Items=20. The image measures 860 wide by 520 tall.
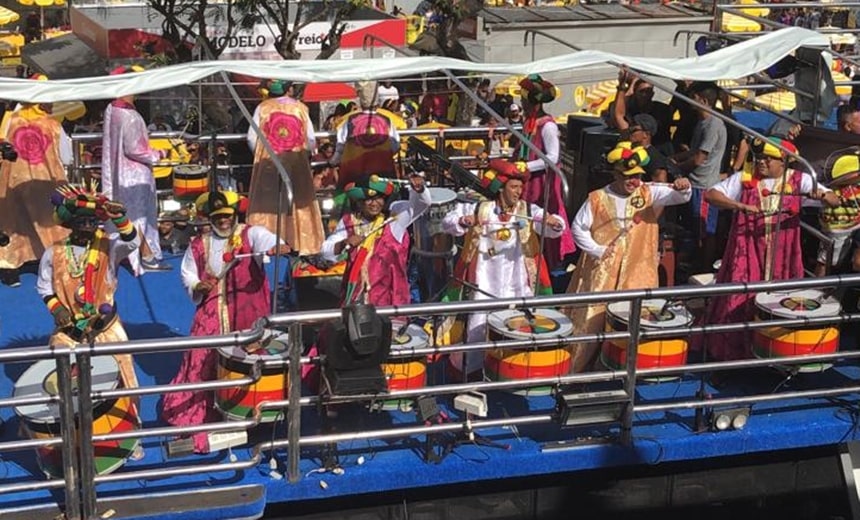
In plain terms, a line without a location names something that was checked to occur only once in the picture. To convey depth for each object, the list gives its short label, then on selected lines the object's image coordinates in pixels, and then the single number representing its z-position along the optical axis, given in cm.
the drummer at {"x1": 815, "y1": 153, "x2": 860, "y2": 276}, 663
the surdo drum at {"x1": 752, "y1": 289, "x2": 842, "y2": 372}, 596
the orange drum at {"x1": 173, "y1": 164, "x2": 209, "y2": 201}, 921
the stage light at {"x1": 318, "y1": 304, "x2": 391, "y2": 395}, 479
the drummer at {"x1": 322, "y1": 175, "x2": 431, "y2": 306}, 605
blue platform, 521
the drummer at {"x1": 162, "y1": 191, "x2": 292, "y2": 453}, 571
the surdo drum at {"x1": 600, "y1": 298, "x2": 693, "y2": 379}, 591
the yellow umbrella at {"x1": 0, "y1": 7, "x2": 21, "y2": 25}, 2161
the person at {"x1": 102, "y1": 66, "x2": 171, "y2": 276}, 812
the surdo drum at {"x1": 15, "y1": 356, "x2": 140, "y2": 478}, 502
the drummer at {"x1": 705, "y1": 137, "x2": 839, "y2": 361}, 639
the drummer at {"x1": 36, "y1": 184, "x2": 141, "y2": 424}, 553
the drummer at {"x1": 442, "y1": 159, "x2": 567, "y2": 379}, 623
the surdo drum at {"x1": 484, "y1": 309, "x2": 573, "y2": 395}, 565
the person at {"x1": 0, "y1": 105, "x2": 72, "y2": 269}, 816
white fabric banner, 568
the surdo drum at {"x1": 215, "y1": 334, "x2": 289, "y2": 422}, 529
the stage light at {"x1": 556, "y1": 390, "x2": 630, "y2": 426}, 520
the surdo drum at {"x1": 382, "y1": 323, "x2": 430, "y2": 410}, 549
